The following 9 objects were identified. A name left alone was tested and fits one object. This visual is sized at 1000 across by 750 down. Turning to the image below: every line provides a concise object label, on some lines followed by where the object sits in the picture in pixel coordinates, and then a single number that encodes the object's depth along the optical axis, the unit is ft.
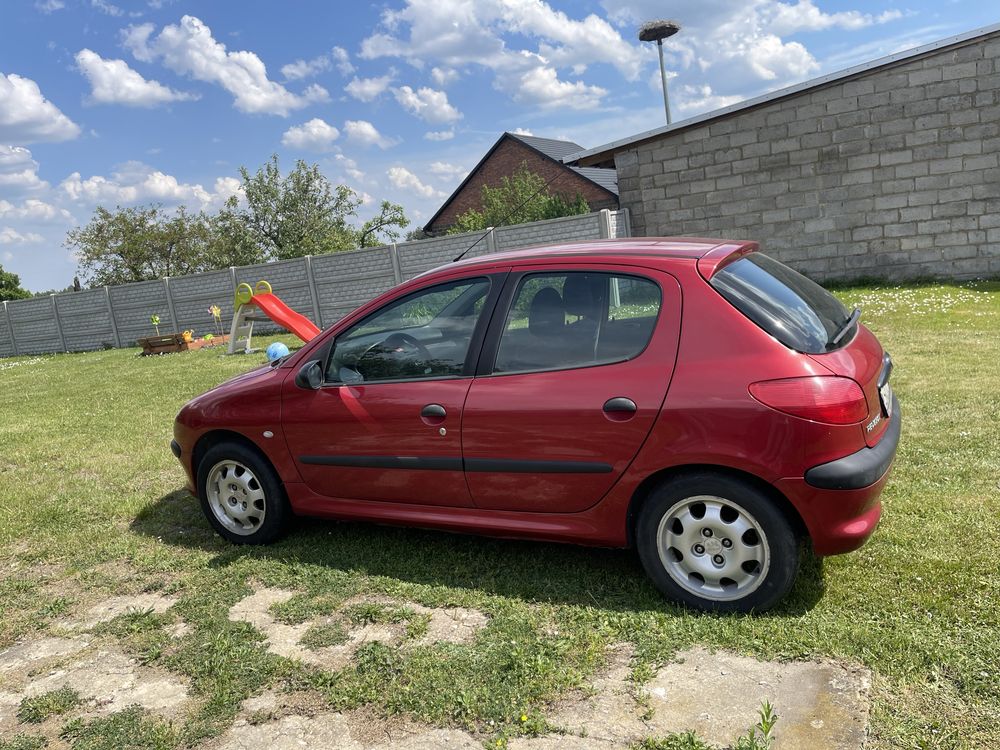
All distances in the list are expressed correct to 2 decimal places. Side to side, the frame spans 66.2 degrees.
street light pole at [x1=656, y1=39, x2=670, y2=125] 85.70
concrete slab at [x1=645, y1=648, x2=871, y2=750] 8.39
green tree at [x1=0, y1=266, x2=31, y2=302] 153.24
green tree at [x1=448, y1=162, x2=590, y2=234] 69.07
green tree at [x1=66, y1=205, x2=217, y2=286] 133.08
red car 10.30
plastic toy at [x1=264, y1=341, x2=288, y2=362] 33.73
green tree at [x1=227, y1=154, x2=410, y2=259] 143.33
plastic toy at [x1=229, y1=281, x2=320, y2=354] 45.47
